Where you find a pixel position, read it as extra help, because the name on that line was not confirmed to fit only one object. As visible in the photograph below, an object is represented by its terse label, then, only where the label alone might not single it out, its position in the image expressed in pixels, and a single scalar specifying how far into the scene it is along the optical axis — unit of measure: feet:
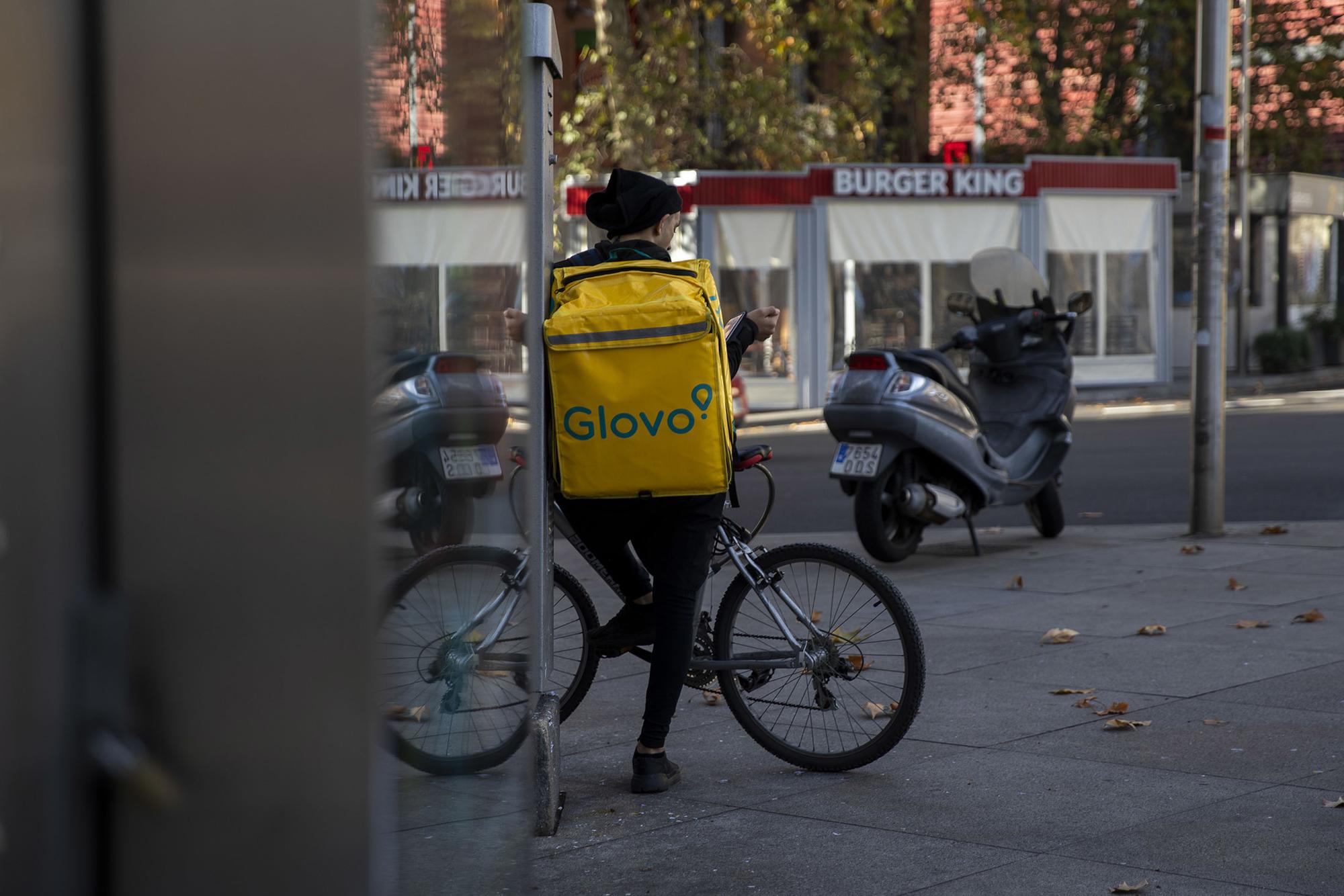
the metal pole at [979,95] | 204.44
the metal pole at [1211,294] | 61.82
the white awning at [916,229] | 159.84
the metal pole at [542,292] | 24.21
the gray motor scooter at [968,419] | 55.42
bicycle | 29.55
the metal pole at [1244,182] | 172.65
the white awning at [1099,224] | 168.35
